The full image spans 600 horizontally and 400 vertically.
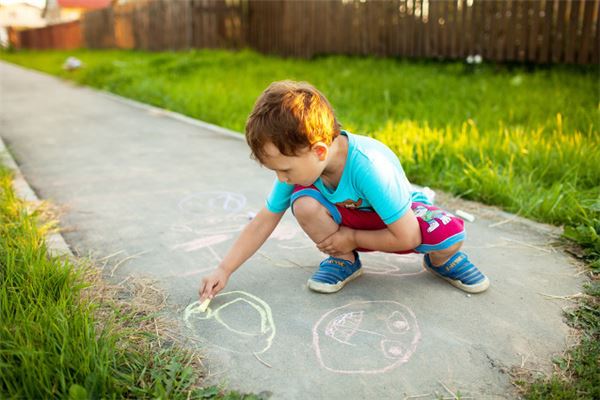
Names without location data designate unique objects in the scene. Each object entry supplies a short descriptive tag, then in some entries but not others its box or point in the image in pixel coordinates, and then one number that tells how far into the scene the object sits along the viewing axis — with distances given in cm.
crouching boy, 177
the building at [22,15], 3694
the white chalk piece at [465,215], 292
